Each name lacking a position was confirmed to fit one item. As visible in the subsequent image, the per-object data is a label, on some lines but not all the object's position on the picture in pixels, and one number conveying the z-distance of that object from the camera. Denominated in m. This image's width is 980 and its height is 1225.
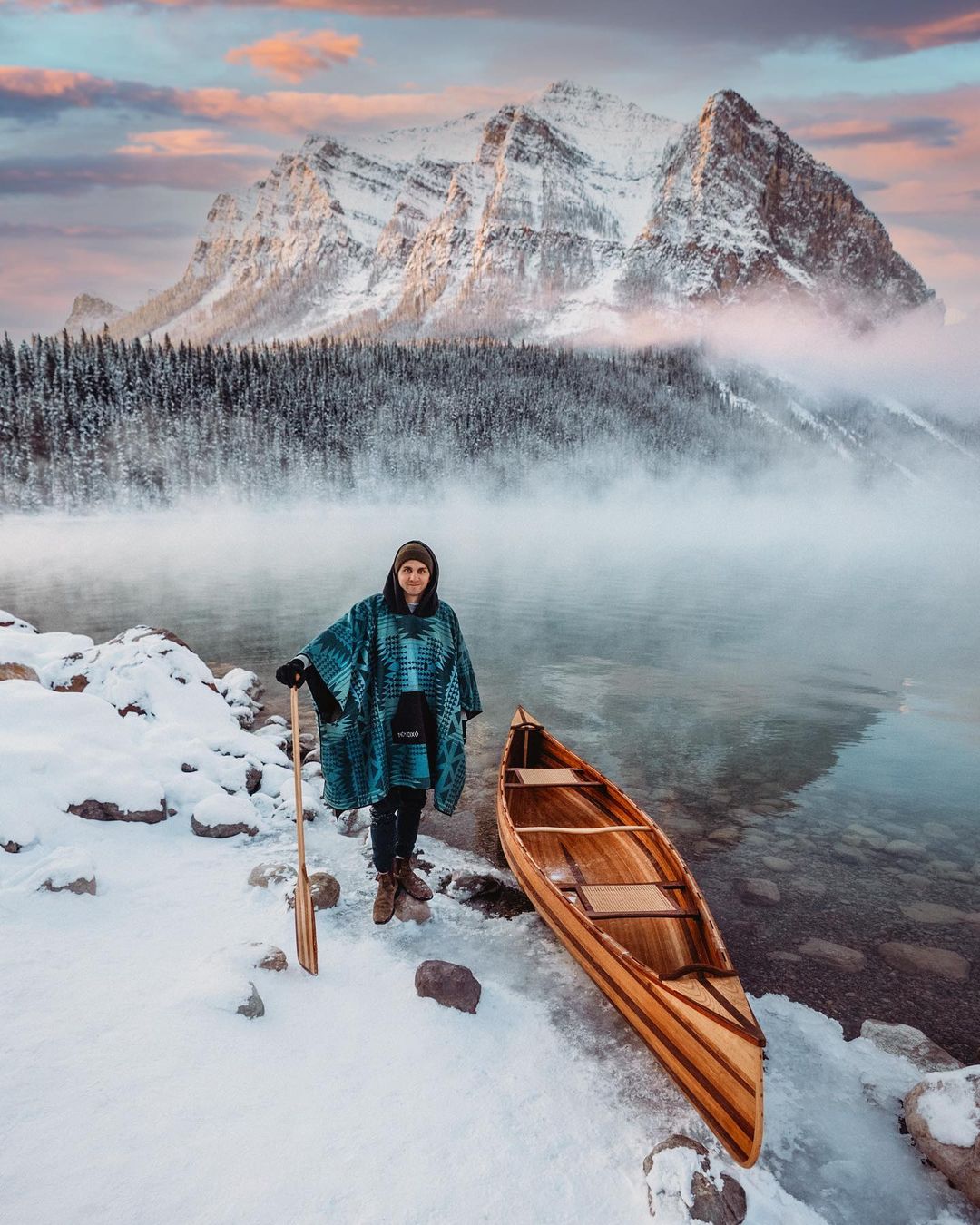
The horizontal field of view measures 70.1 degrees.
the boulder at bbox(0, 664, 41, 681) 8.70
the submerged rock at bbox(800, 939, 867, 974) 6.36
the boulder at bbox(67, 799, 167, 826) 6.07
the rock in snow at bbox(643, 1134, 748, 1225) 3.37
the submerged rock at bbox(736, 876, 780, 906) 7.50
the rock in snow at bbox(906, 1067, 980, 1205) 3.83
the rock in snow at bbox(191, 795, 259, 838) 6.75
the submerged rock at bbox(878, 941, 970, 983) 6.35
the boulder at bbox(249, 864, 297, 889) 5.79
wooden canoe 3.76
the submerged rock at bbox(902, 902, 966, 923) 7.32
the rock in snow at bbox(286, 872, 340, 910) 5.76
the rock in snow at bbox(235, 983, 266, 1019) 4.14
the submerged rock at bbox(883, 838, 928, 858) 8.91
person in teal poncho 5.37
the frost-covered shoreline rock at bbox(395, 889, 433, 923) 5.77
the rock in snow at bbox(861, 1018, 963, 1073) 4.97
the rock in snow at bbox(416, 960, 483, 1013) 4.65
